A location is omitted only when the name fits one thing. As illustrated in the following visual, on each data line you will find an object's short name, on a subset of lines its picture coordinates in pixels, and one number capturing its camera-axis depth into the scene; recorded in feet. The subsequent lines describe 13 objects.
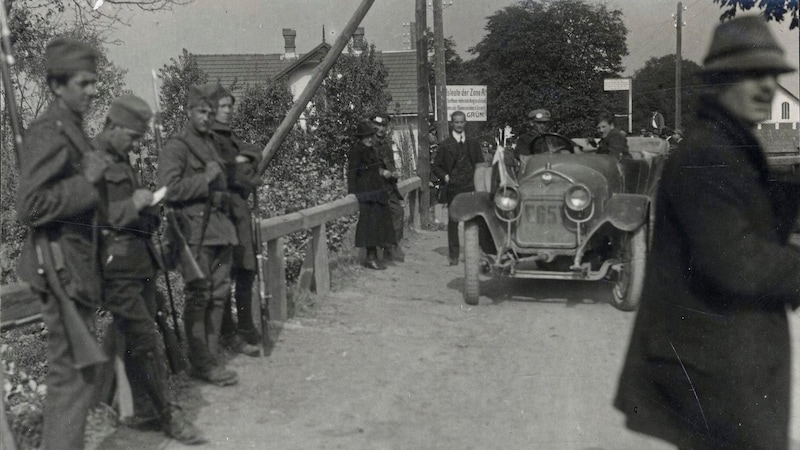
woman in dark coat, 30.63
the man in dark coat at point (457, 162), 33.86
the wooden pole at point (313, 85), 24.48
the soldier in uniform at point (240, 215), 17.80
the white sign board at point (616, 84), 29.78
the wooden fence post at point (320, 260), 25.52
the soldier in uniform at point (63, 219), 10.74
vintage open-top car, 24.54
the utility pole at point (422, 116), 46.82
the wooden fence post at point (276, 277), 21.35
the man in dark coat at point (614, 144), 29.12
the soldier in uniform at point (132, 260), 12.59
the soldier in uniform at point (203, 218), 15.88
